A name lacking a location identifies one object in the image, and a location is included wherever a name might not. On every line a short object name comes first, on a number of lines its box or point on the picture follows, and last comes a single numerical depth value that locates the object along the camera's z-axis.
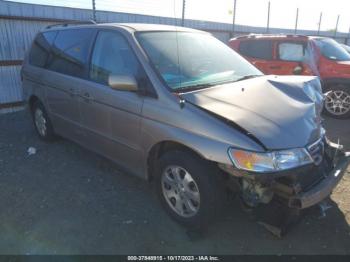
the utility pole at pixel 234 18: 12.81
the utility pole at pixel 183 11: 9.92
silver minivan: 2.57
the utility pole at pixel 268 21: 14.97
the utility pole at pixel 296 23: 17.09
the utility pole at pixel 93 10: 8.24
